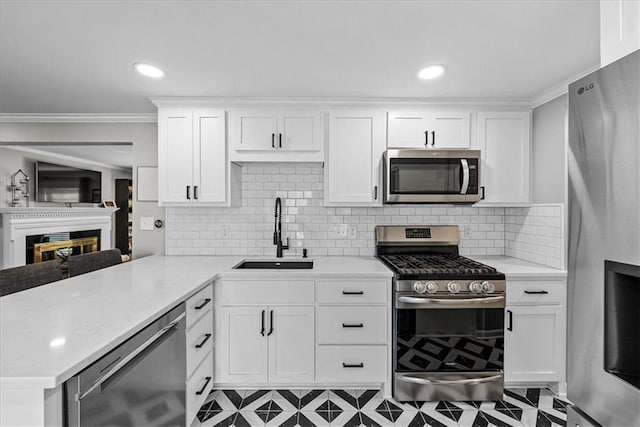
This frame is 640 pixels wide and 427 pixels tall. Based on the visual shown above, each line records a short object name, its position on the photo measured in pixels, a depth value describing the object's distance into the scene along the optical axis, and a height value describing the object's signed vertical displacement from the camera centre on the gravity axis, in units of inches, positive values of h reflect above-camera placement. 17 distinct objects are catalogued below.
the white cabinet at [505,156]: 111.0 +17.5
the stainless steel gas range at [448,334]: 91.7 -33.4
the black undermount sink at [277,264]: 115.7 -18.8
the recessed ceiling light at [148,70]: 84.2 +35.0
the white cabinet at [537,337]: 96.0 -35.4
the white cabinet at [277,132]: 109.4 +24.6
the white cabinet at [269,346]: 95.3 -38.0
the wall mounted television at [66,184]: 219.5 +17.0
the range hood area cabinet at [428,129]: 110.3 +25.9
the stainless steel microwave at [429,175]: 106.0 +10.6
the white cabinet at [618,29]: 34.1 +18.7
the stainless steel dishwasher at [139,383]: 41.6 -25.8
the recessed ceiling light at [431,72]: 85.8 +35.5
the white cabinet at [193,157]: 109.6 +16.5
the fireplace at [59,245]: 190.2 -23.3
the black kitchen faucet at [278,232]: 116.6 -7.8
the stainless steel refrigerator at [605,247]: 28.6 -3.3
